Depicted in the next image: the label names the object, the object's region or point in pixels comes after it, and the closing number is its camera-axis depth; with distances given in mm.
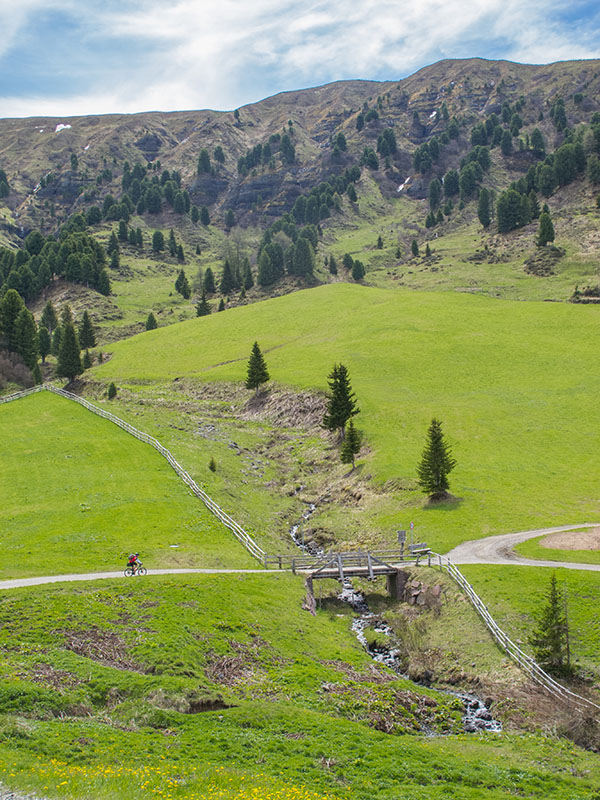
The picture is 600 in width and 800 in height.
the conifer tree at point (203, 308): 169875
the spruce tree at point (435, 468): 54250
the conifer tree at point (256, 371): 95250
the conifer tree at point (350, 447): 66250
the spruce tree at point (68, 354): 110000
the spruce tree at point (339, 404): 73375
